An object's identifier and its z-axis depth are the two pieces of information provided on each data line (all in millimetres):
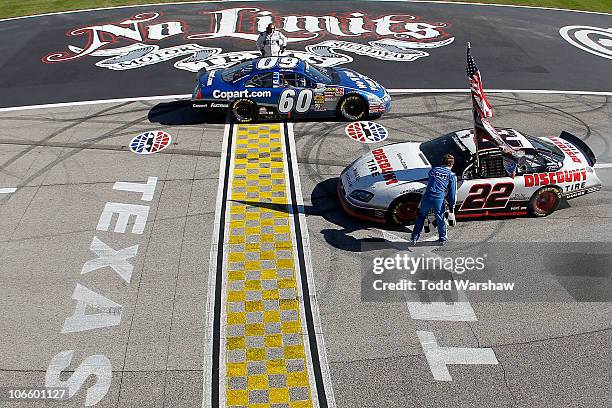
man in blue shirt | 9508
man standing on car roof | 16297
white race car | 10289
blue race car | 14086
